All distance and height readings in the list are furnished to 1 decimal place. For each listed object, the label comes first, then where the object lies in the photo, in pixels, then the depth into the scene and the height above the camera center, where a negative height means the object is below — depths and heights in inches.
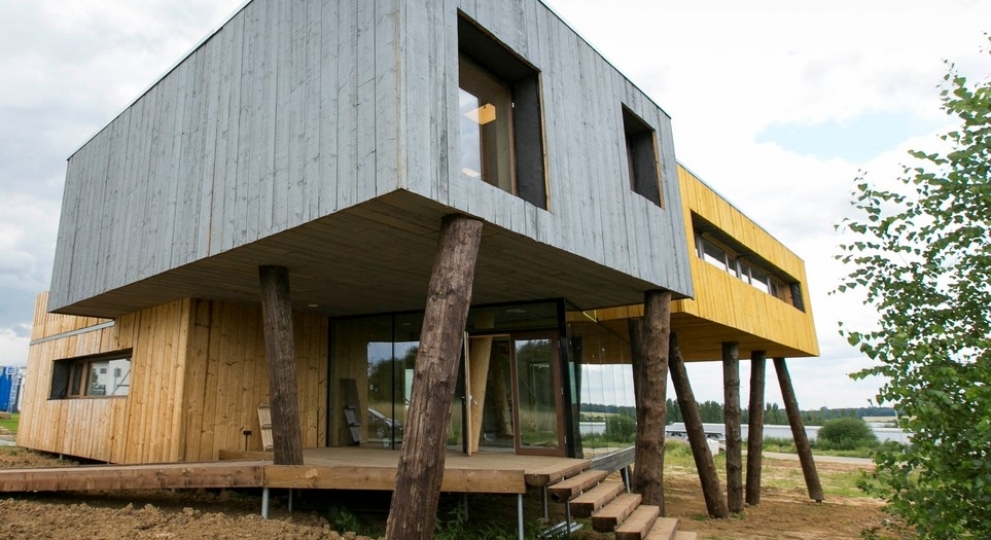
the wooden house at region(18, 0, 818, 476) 201.9 +71.8
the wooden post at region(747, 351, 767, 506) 544.7 -35.4
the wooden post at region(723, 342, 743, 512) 485.4 -35.0
